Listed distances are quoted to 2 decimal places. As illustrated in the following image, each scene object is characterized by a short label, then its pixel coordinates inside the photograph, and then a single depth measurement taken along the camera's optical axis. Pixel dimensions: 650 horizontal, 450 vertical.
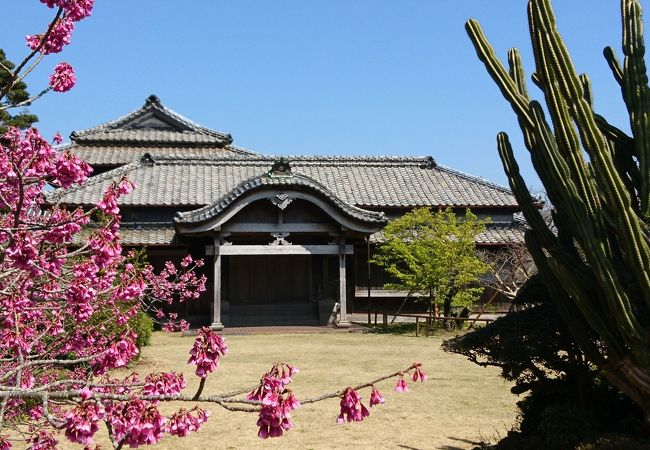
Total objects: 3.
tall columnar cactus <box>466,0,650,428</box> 4.49
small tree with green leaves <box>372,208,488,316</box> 16.75
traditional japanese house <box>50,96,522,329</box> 18.38
